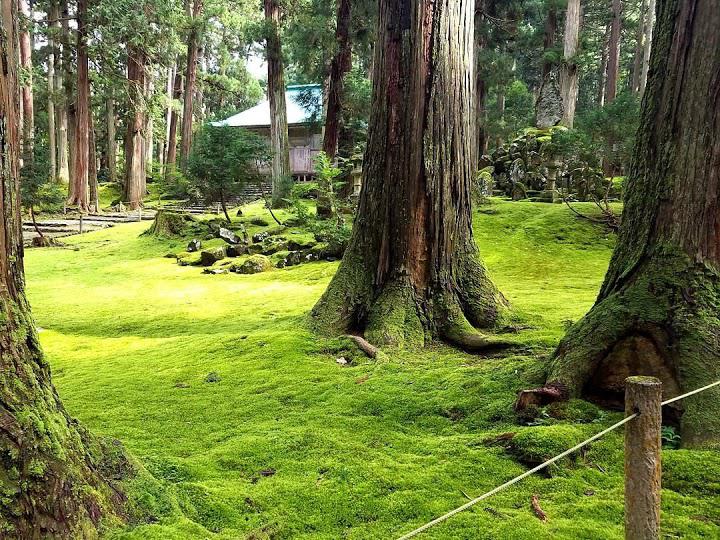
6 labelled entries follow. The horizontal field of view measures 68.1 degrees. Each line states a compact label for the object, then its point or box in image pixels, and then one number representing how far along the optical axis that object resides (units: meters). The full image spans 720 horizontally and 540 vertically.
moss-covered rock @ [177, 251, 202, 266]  11.73
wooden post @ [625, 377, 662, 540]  1.47
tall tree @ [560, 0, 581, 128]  15.73
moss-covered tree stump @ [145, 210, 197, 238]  14.92
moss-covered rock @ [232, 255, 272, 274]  10.69
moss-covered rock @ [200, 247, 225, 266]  11.65
